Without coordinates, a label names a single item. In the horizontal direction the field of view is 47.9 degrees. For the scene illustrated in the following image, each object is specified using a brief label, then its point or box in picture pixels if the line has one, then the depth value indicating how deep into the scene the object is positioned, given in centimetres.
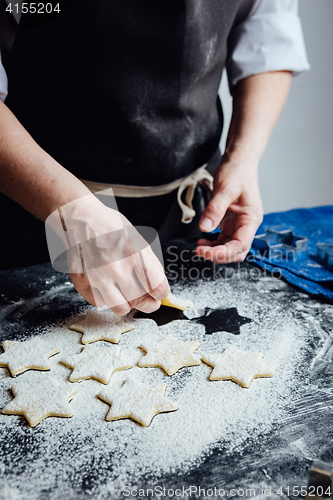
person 98
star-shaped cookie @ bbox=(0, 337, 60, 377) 90
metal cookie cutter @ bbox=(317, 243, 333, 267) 132
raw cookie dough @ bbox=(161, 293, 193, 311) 112
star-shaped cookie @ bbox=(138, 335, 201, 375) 91
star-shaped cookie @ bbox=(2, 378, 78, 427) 78
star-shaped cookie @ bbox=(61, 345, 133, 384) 88
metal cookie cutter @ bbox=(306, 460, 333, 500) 53
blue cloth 123
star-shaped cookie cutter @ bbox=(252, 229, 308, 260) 142
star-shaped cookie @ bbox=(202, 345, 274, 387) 87
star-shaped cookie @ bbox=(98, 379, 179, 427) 77
